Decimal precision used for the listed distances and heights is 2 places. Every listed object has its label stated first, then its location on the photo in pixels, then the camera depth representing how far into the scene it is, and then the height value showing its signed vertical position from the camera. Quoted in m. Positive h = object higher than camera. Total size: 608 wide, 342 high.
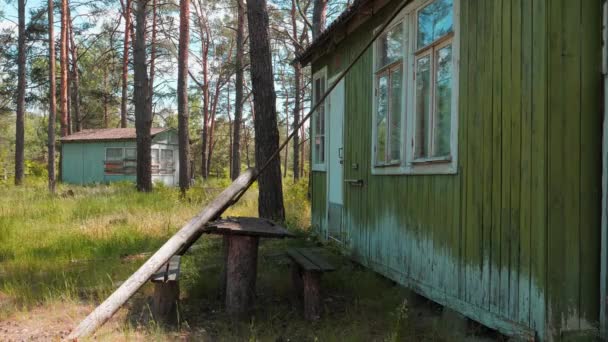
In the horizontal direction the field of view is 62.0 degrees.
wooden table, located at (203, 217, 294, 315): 4.95 -1.00
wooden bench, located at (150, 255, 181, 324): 4.70 -1.22
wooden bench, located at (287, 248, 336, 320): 4.80 -1.14
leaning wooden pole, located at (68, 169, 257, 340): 4.01 -0.82
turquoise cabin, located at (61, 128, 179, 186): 28.14 +0.57
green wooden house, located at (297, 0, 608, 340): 3.38 +0.06
